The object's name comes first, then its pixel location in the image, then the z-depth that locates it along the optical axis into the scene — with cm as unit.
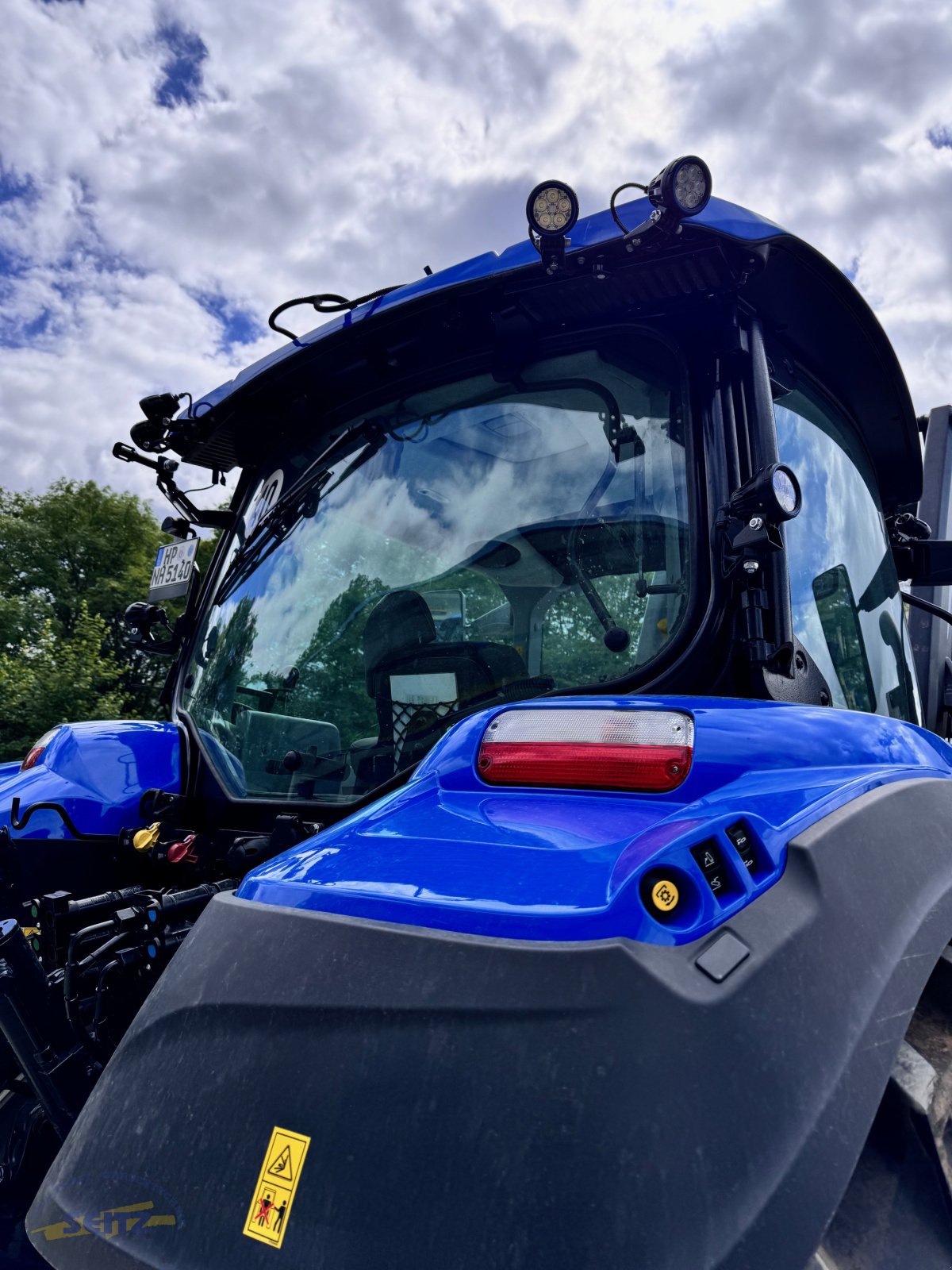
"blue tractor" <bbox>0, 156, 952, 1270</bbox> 90
